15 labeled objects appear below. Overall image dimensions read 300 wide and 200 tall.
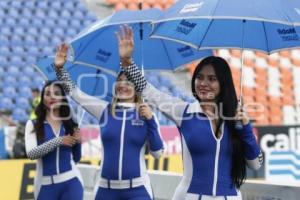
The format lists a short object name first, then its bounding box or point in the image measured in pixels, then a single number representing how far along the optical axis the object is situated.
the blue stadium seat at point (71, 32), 21.15
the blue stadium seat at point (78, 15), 21.90
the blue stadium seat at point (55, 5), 21.62
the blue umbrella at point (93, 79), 7.46
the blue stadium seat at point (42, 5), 21.28
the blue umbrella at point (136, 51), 6.77
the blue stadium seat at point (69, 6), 21.95
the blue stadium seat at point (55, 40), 20.70
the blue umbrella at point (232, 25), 4.82
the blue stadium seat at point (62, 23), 21.42
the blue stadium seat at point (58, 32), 21.03
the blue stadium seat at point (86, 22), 21.91
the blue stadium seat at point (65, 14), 21.62
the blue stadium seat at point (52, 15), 21.32
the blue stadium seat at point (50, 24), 21.08
